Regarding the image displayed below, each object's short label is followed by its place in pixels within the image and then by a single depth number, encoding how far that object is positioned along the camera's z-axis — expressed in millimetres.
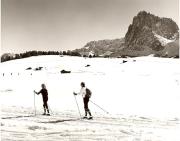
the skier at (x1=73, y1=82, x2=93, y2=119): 18797
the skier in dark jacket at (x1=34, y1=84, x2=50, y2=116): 20648
